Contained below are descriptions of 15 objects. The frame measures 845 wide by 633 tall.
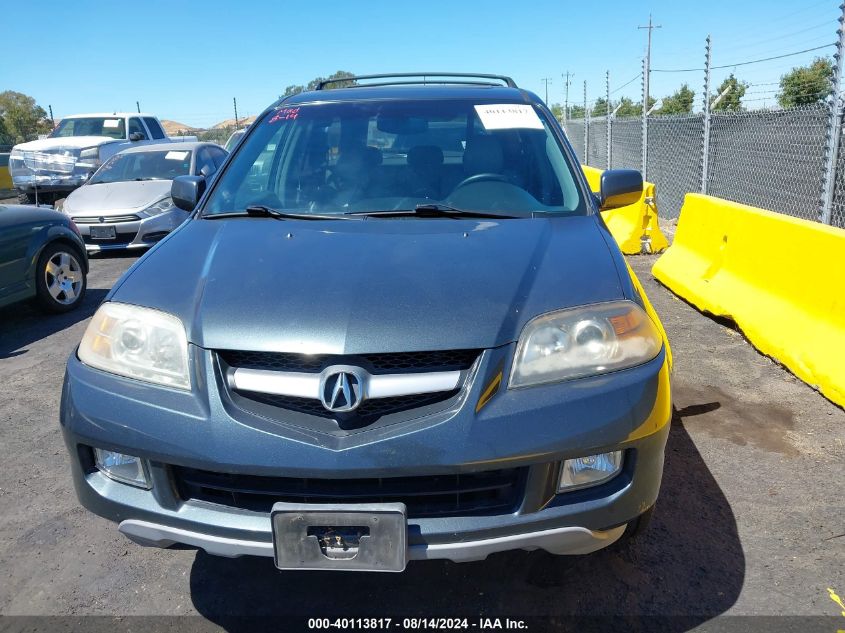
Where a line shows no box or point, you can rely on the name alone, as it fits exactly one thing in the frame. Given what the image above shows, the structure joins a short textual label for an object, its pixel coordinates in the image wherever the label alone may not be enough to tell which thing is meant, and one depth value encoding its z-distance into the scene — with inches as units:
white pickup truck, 525.7
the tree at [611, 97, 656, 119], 1807.0
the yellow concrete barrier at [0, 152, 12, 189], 683.4
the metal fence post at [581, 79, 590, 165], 662.4
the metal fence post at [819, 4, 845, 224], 260.5
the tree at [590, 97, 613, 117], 1531.7
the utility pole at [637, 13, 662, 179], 433.7
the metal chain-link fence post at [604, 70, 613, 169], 552.4
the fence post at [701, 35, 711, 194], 362.0
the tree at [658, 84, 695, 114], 1889.5
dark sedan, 237.1
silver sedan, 362.9
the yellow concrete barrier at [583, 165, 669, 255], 329.4
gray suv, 77.0
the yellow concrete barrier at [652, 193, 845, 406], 163.9
